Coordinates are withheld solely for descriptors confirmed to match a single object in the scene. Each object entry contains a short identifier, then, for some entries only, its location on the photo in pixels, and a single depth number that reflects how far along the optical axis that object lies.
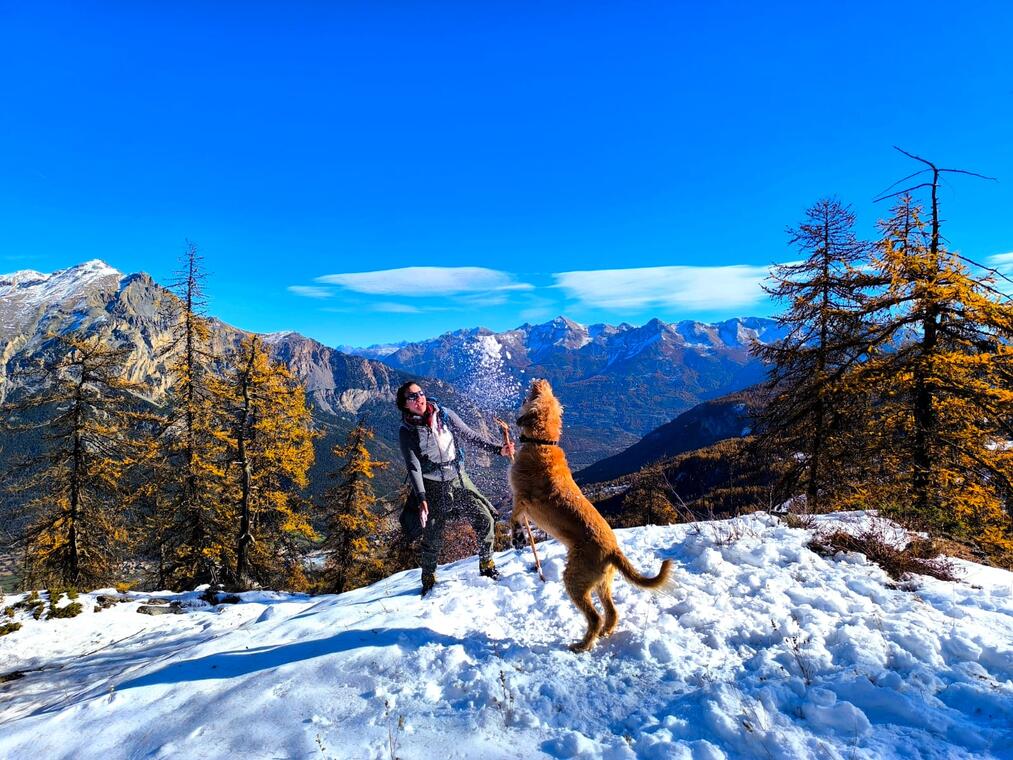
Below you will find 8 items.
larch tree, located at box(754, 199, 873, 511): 11.61
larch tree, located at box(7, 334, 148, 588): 17.31
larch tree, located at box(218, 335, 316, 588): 19.11
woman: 5.98
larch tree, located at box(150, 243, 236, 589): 18.80
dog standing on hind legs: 4.27
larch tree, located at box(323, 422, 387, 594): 23.05
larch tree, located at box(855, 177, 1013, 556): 9.10
